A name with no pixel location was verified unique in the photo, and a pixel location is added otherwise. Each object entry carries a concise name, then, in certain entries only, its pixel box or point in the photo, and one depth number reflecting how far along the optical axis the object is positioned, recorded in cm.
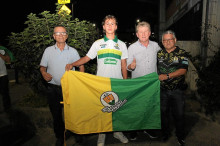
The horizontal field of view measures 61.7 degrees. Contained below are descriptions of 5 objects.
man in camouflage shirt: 314
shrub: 438
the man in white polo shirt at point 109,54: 314
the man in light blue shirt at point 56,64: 318
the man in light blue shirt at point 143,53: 331
